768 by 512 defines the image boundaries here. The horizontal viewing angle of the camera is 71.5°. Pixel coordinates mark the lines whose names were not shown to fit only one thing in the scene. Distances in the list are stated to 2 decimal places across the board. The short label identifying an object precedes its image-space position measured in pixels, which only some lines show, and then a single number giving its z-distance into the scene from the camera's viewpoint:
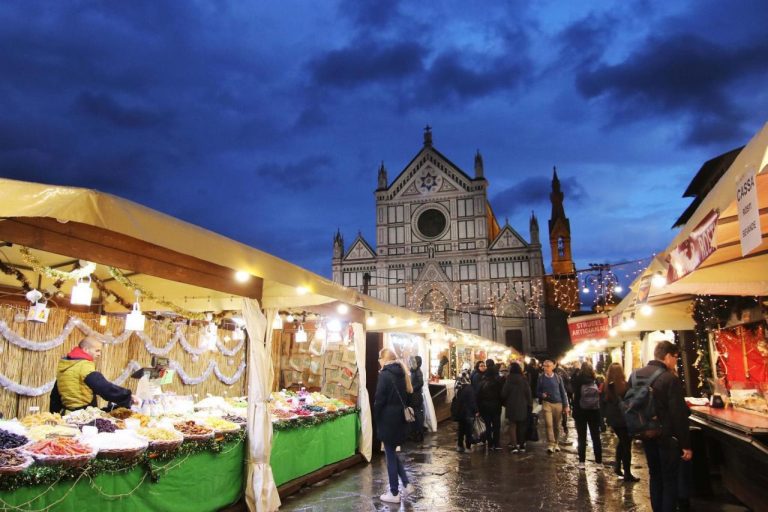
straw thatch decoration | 7.76
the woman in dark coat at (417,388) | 11.10
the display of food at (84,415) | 5.27
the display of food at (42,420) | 5.06
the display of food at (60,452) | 3.90
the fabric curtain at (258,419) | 5.94
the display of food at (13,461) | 3.57
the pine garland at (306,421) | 6.72
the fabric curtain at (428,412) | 13.51
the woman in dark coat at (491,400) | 10.37
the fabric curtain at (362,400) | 9.07
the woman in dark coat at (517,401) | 10.16
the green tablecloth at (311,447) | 6.63
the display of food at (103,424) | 5.01
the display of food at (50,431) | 4.41
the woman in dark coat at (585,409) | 8.62
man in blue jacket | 10.05
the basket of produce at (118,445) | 4.38
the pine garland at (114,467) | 3.69
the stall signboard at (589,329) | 15.11
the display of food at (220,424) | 5.84
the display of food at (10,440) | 3.91
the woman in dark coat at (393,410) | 6.57
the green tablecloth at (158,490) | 3.86
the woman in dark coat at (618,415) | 7.62
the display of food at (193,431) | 5.35
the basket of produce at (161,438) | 4.82
